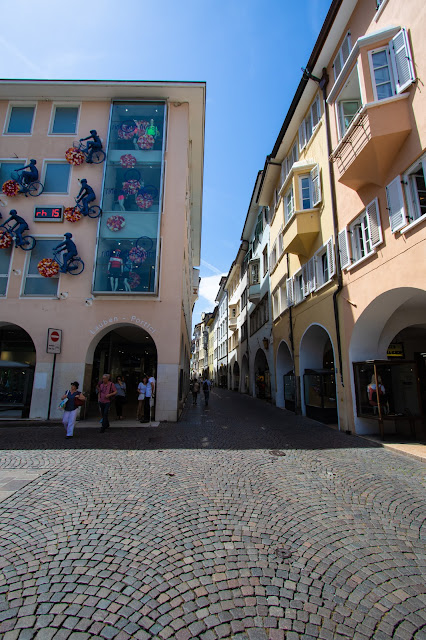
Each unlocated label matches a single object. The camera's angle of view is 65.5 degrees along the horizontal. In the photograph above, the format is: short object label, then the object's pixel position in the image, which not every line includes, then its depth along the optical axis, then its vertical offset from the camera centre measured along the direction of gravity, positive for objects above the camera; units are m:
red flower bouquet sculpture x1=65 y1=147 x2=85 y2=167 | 14.77 +10.11
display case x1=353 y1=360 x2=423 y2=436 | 9.75 +0.03
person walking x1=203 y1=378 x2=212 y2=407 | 19.42 +0.03
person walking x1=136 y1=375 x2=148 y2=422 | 12.55 -0.36
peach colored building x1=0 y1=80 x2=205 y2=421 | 13.30 +6.72
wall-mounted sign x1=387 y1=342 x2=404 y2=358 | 13.41 +1.70
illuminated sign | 14.45 +7.41
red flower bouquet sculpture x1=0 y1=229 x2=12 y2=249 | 14.05 +6.13
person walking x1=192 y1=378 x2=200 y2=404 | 20.48 +0.08
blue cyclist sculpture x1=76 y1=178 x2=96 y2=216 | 14.28 +8.17
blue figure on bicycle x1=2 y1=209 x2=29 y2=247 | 14.06 +6.77
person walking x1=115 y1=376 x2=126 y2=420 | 13.83 -0.41
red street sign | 12.84 +1.77
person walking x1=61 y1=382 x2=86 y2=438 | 9.68 -0.74
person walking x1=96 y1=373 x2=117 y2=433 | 10.61 -0.25
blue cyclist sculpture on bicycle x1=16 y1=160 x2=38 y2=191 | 14.48 +9.11
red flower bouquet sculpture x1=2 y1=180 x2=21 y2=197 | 14.54 +8.56
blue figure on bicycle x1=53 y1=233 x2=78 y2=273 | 13.80 +5.55
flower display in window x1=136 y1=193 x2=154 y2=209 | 14.52 +8.12
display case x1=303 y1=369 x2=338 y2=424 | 13.17 -0.14
